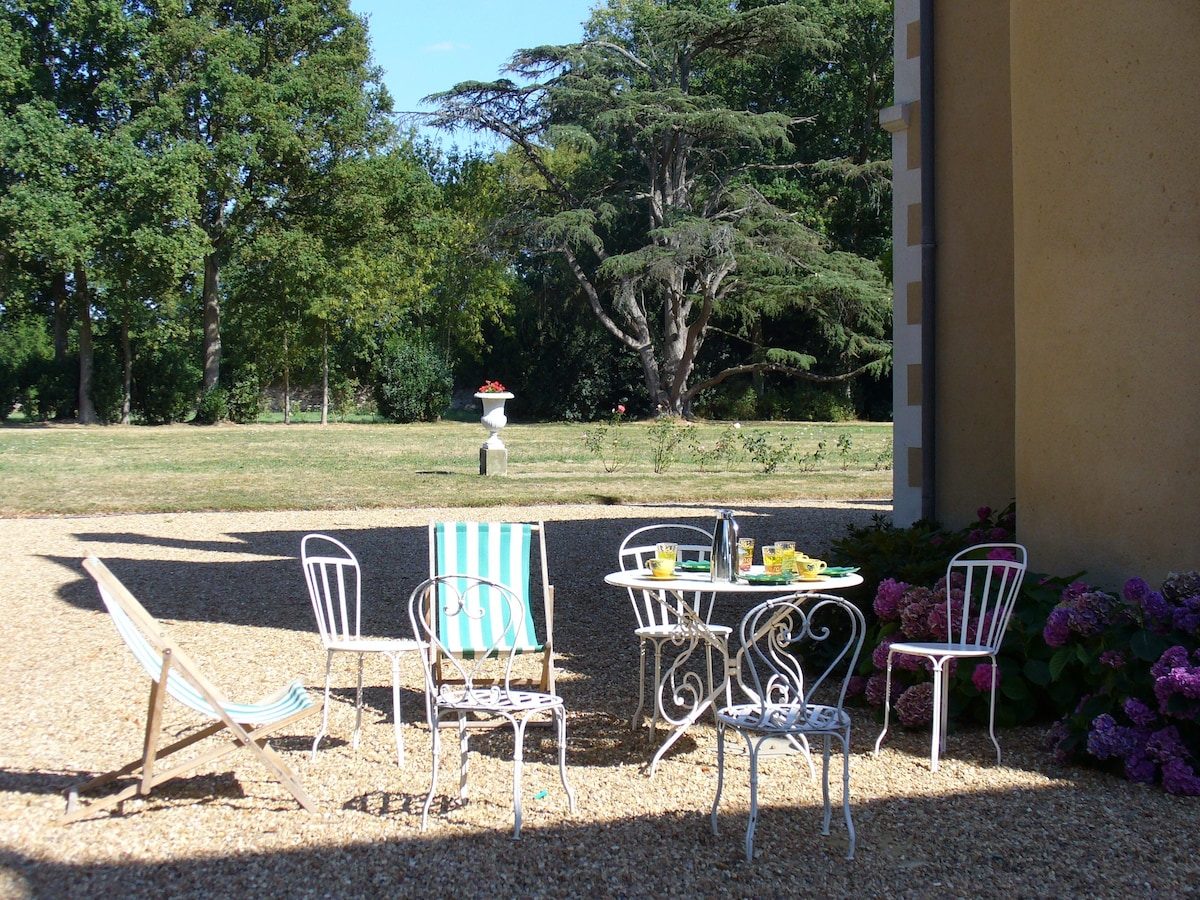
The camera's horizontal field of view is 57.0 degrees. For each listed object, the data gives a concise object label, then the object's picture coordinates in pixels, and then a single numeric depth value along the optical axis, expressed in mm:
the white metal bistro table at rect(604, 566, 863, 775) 3838
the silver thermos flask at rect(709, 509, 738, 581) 3984
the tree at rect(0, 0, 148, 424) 27562
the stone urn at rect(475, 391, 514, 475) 15672
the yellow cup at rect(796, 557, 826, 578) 4062
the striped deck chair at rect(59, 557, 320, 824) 3422
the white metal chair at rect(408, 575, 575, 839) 3486
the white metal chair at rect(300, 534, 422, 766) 4180
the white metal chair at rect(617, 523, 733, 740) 4305
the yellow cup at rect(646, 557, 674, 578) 4074
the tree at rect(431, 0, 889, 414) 29391
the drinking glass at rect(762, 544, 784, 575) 4016
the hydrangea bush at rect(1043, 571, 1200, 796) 3887
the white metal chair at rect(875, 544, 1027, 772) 4191
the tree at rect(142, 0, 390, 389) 29484
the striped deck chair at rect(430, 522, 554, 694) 4679
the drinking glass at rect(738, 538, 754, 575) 4168
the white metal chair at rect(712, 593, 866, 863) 3312
